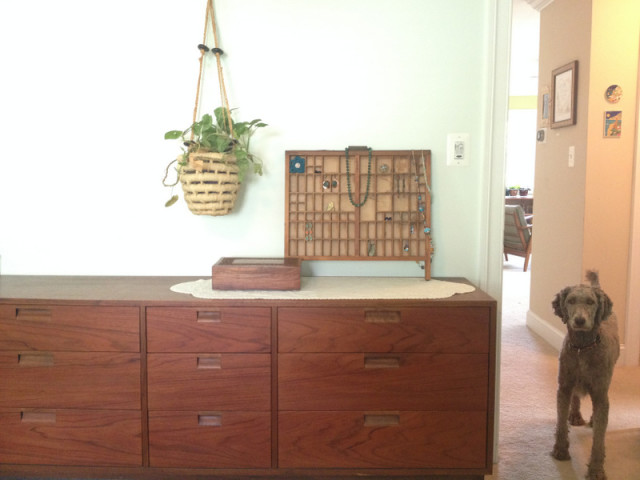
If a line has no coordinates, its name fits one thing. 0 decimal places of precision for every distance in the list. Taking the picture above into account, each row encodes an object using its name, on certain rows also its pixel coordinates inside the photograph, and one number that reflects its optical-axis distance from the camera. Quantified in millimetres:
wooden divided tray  2232
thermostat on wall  2258
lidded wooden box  2018
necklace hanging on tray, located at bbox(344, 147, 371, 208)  2221
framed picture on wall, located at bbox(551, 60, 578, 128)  3533
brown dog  2227
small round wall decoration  3375
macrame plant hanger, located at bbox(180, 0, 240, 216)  2023
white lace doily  1945
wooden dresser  1910
